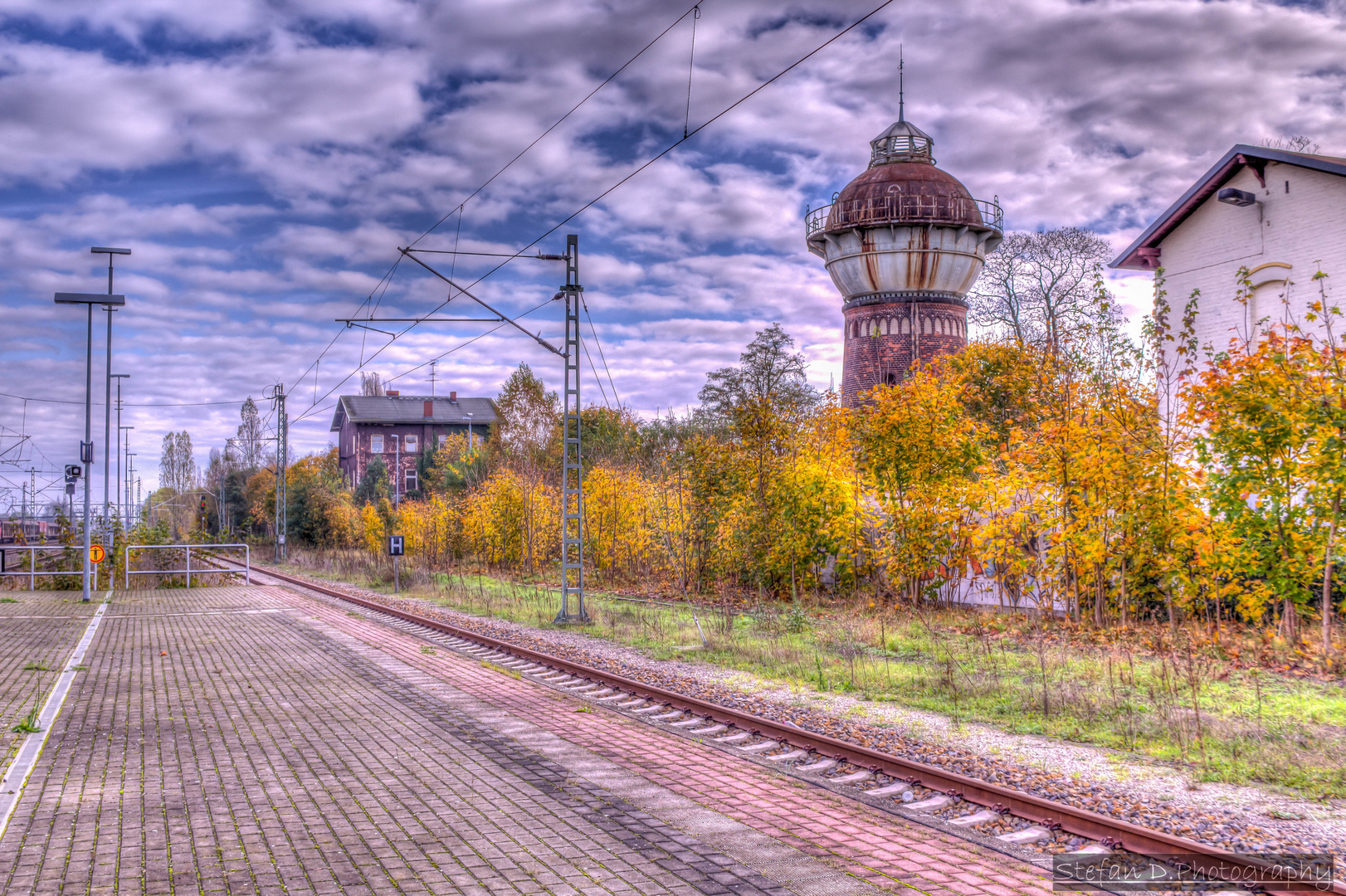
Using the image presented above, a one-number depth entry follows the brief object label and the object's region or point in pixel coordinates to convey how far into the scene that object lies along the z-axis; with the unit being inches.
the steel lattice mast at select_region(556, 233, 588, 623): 748.6
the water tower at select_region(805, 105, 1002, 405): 1427.2
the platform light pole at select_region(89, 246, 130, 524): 1039.0
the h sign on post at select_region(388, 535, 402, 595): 1135.6
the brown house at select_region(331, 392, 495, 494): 3287.4
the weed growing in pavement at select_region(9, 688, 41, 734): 376.2
